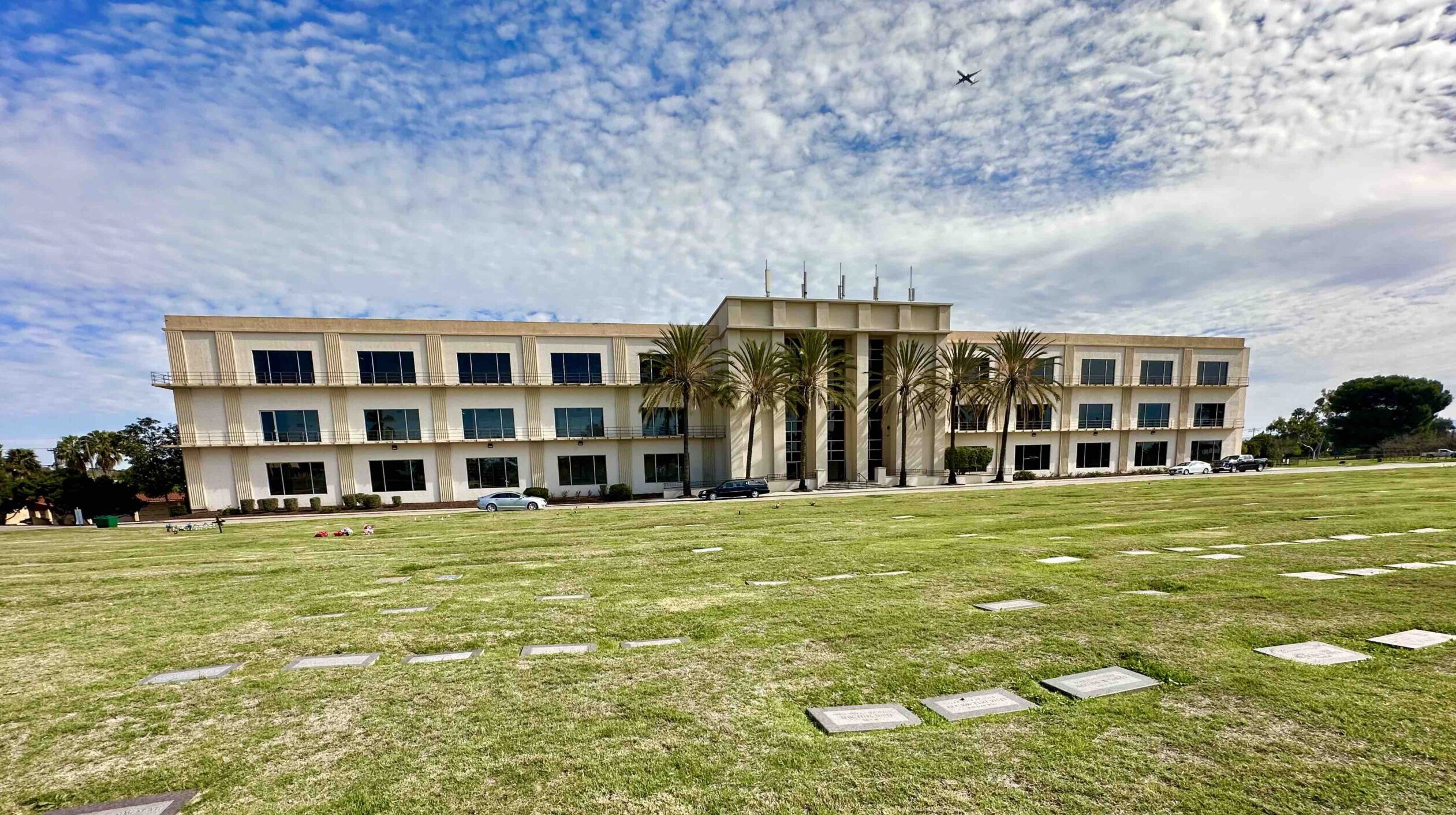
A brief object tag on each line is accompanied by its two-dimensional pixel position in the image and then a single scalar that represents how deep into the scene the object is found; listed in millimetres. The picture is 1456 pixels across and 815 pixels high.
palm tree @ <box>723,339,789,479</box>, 37688
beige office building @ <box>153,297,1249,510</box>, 33812
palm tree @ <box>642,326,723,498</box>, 36906
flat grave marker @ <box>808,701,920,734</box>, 3975
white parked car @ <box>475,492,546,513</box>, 30344
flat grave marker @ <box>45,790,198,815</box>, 3135
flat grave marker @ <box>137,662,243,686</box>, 5180
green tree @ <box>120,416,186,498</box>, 37281
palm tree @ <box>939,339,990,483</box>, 41375
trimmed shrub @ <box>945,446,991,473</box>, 43906
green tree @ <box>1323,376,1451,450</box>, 72938
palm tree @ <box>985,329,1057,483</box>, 42188
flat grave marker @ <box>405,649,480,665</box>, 5613
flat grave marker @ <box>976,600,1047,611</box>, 6898
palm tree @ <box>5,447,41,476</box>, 41219
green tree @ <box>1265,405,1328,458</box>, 74188
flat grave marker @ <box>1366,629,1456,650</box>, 5055
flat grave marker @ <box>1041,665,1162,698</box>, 4406
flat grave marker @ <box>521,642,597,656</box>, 5789
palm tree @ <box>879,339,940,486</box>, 41500
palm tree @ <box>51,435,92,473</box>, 46438
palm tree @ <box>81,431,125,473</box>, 47781
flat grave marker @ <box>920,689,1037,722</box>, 4121
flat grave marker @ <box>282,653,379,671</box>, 5543
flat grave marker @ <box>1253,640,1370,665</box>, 4801
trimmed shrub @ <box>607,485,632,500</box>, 37469
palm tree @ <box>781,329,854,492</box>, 38844
